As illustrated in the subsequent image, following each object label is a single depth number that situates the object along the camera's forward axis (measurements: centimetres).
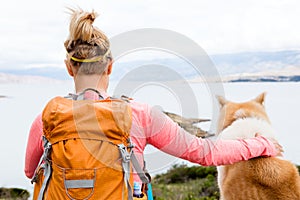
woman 229
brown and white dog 324
